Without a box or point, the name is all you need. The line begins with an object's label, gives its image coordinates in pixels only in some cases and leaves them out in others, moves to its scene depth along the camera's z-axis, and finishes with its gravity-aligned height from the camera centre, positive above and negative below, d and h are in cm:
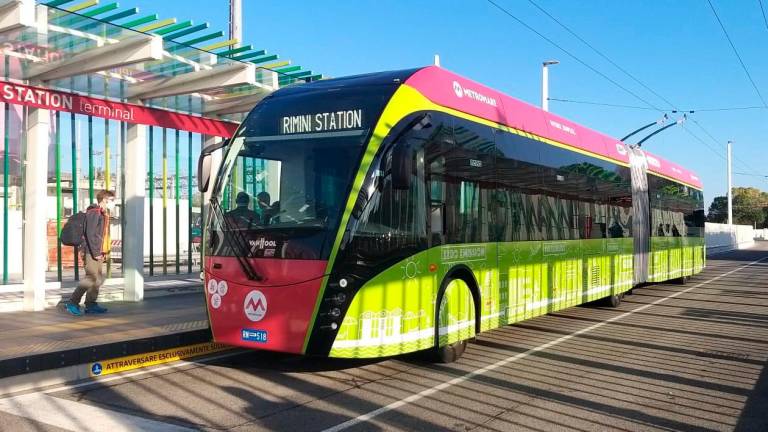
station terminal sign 1120 +222
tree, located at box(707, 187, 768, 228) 11812 +312
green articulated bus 698 +8
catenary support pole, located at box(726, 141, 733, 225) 6527 +410
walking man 1095 -35
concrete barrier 5685 -112
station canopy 1048 +293
